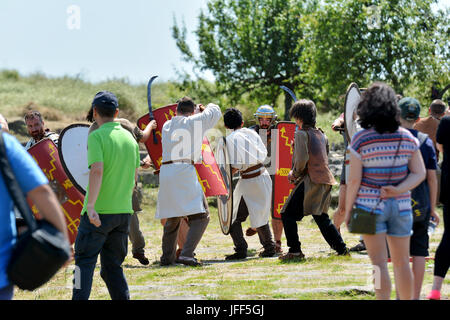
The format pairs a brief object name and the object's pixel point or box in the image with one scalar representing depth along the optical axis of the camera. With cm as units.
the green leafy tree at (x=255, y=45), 2306
